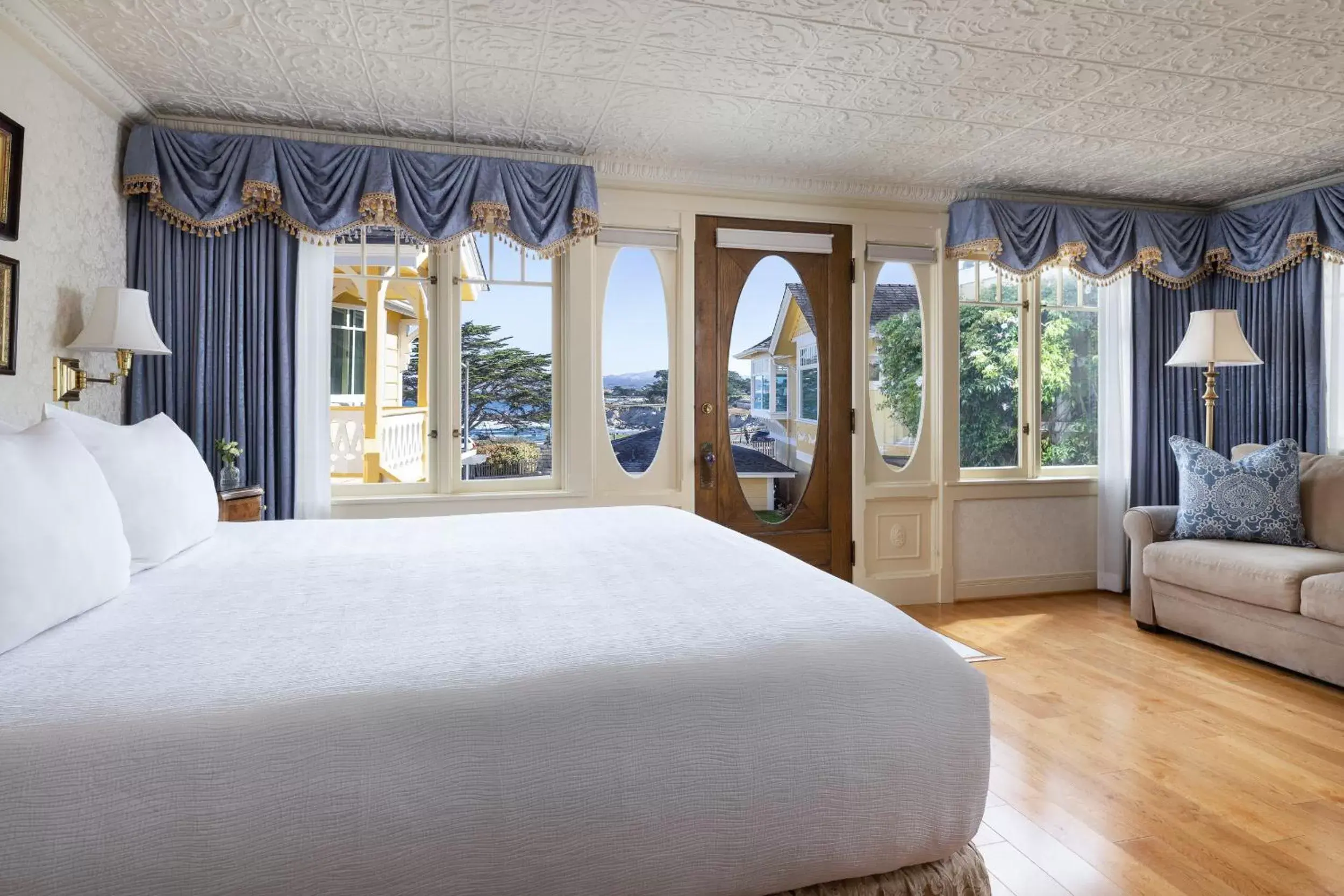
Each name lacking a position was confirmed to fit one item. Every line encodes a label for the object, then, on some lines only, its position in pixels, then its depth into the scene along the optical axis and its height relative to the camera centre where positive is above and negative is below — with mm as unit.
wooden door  4430 +222
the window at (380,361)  4016 +466
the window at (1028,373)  4930 +478
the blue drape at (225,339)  3520 +521
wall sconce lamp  2939 +448
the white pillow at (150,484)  1921 -82
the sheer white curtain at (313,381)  3754 +344
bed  980 -413
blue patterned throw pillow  3824 -256
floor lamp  4293 +566
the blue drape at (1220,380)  4645 +414
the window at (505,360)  4148 +482
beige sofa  3260 -637
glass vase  3377 -110
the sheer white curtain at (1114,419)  4984 +176
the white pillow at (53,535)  1251 -145
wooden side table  3207 -220
